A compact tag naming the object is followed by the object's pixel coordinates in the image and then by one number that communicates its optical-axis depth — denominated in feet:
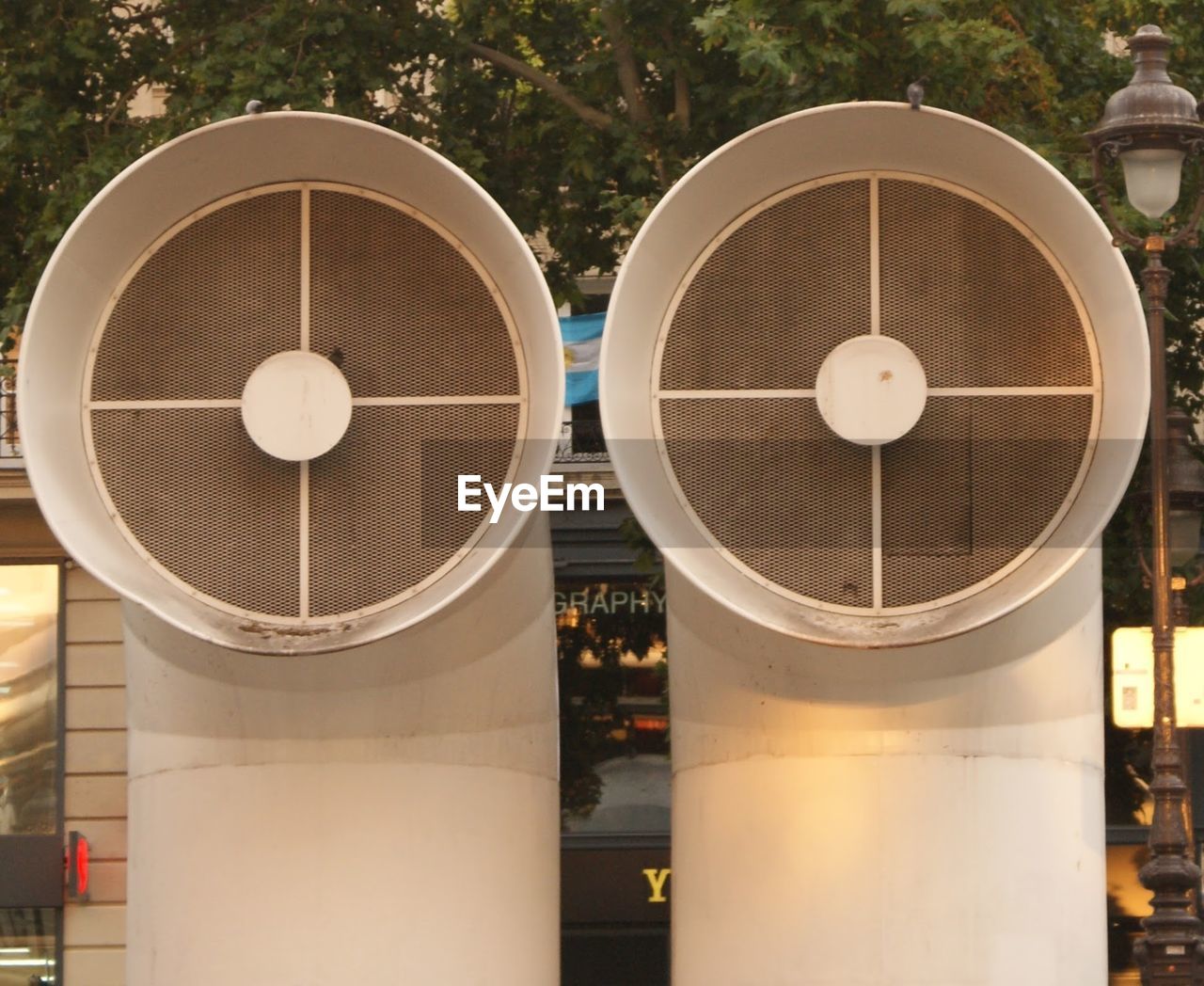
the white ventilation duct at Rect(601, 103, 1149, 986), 27.89
